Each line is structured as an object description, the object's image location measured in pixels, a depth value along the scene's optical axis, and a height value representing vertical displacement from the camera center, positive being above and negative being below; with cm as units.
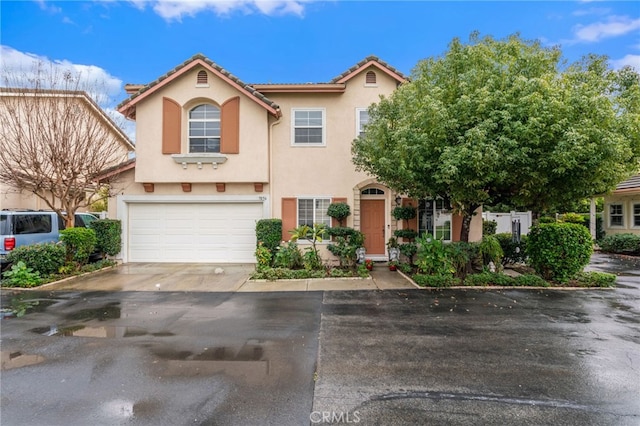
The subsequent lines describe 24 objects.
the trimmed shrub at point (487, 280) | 885 -178
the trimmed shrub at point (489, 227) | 1528 -62
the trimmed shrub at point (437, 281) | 877 -179
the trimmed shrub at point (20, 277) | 878 -165
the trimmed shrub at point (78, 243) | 1017 -86
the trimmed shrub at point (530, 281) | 877 -180
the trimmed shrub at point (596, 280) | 881 -181
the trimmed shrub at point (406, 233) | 1167 -68
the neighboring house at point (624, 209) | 1684 +21
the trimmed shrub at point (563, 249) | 878 -98
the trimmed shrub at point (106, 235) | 1181 -72
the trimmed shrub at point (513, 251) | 1111 -127
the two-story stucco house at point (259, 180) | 1205 +129
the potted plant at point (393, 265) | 1116 -173
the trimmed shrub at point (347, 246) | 1066 -106
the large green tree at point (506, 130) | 727 +195
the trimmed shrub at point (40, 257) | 920 -116
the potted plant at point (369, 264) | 1110 -169
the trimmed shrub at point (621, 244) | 1553 -149
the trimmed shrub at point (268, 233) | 1132 -64
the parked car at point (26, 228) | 960 -40
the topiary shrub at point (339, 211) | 1182 +12
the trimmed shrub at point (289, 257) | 1073 -141
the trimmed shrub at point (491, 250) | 934 -103
